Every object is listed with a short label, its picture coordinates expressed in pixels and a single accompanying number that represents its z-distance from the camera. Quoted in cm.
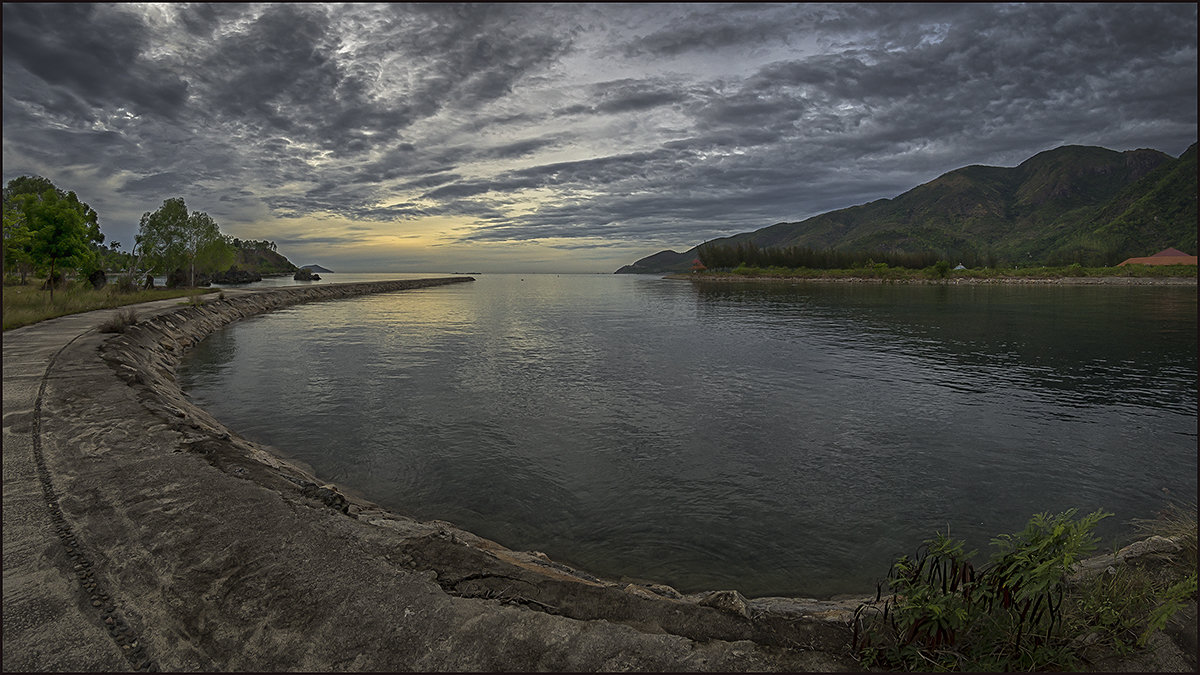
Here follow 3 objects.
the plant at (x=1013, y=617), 388
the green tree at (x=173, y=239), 6219
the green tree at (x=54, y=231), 3072
